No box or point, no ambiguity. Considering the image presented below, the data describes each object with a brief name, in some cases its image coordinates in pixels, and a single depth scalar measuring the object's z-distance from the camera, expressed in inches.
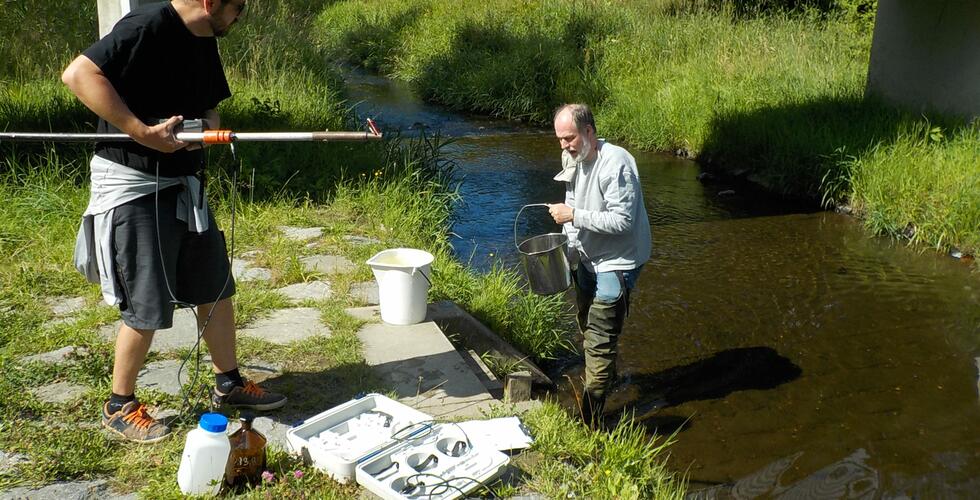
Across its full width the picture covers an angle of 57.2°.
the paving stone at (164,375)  166.4
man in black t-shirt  131.8
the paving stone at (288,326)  193.8
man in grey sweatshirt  177.8
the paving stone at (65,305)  202.1
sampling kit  130.4
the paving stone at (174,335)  186.1
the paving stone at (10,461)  136.8
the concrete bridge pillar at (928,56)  388.8
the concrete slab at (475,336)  214.1
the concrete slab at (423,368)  169.5
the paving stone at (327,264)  235.8
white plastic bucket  196.0
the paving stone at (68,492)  131.5
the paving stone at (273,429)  149.6
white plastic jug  128.9
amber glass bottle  132.8
